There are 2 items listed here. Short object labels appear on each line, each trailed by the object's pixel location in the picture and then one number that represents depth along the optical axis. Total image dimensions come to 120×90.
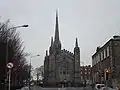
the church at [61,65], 83.86
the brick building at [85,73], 91.49
